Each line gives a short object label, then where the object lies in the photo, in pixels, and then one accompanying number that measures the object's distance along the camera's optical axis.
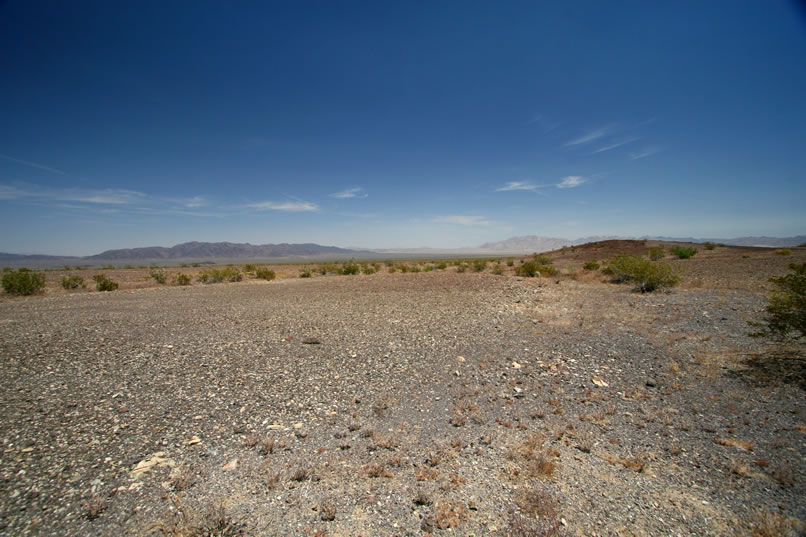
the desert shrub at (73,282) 24.54
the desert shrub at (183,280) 27.86
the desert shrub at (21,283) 19.25
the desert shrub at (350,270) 33.47
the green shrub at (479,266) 33.62
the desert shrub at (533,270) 25.86
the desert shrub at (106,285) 23.02
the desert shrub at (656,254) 31.40
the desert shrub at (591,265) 27.73
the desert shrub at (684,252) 31.84
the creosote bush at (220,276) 28.90
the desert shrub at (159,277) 29.11
